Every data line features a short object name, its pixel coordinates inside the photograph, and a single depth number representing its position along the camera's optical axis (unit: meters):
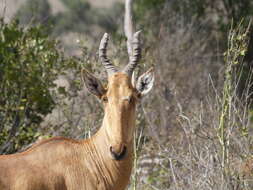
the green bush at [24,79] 22.11
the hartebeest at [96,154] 14.23
